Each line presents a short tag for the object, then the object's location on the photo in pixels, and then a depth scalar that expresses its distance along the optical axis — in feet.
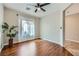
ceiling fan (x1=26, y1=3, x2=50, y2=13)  6.81
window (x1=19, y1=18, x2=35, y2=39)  9.47
